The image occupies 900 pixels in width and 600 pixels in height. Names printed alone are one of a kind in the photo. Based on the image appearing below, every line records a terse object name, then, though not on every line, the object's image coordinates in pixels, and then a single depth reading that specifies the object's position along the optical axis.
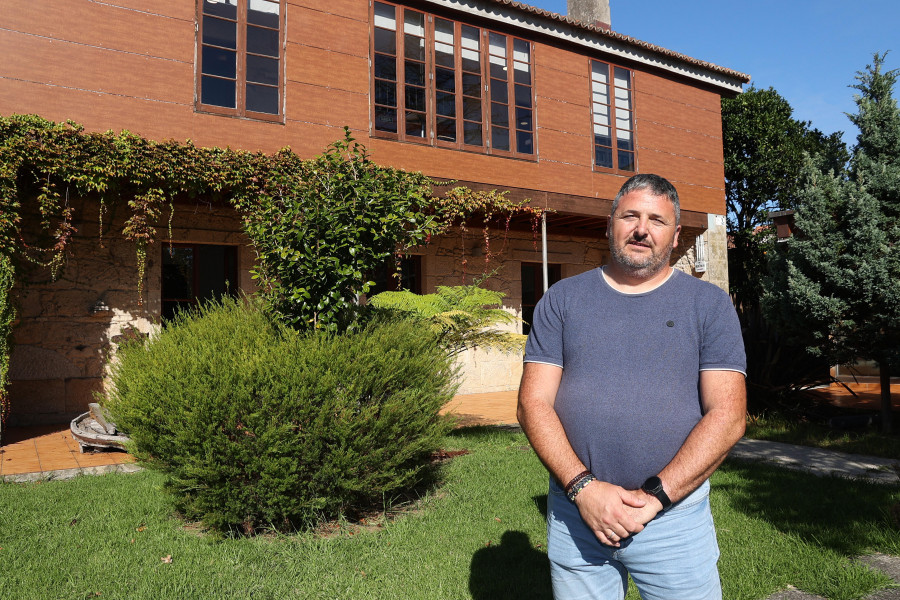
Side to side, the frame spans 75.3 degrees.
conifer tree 6.32
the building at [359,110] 7.70
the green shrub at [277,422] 3.57
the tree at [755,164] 17.41
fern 6.33
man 1.66
